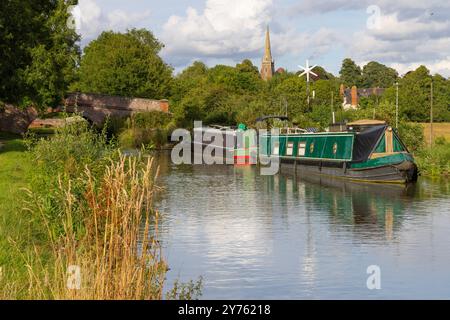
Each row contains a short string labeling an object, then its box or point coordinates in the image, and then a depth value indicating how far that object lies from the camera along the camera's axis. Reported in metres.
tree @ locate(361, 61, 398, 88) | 125.88
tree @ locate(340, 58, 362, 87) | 129.50
